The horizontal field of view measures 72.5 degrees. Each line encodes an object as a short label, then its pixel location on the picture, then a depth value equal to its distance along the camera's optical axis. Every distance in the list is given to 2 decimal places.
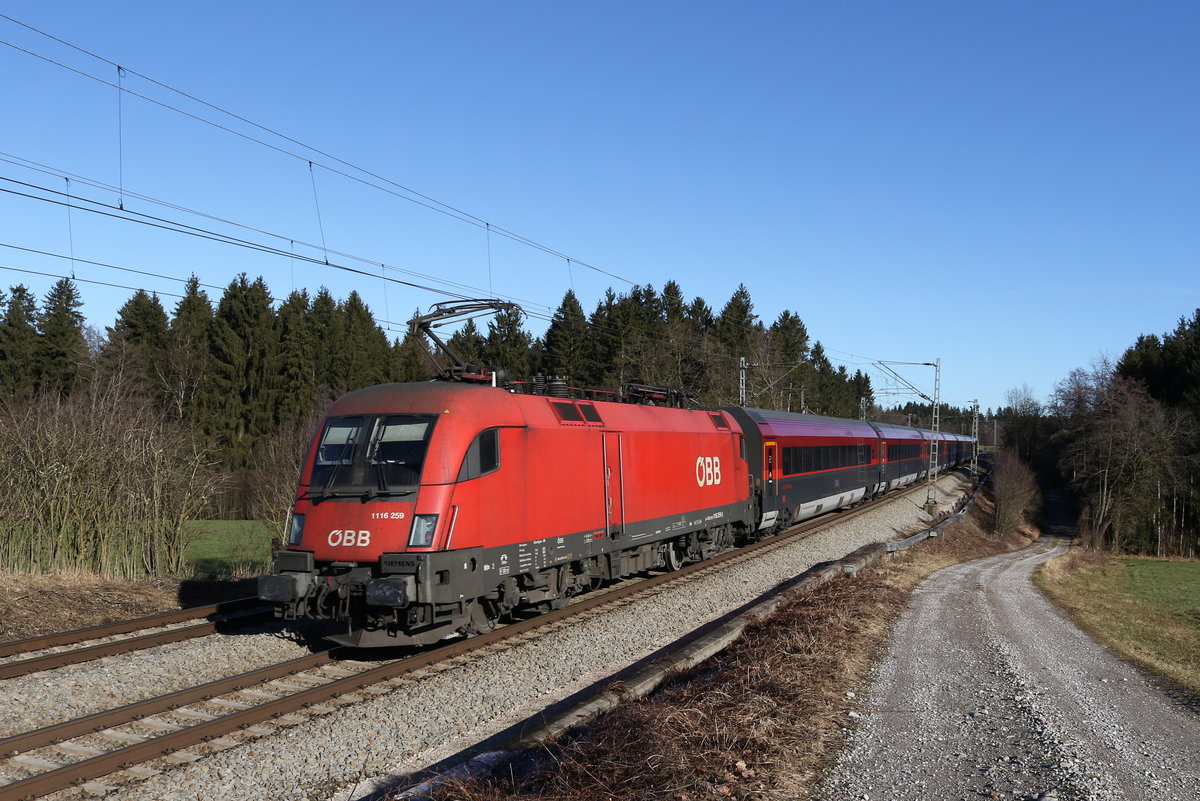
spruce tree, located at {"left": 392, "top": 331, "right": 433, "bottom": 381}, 61.88
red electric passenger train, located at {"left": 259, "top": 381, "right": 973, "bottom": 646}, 9.62
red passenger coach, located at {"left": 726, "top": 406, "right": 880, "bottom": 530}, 22.31
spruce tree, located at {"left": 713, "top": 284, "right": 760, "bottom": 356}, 70.06
